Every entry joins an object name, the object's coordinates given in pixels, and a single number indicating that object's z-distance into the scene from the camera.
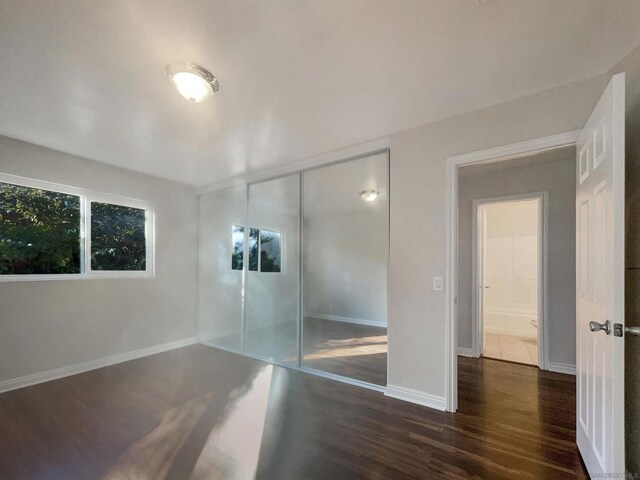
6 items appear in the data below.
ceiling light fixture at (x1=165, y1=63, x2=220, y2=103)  1.82
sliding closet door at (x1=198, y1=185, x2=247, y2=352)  4.21
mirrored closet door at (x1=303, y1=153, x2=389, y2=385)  3.06
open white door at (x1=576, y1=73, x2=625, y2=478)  1.30
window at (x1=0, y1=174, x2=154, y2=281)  2.92
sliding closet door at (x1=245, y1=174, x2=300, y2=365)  3.61
